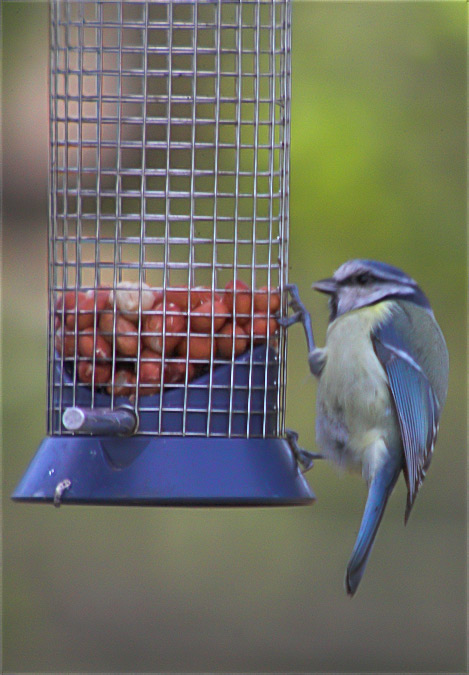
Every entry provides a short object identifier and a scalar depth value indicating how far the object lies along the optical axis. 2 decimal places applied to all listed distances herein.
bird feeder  7.10
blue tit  8.08
